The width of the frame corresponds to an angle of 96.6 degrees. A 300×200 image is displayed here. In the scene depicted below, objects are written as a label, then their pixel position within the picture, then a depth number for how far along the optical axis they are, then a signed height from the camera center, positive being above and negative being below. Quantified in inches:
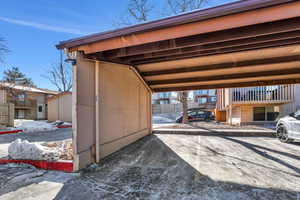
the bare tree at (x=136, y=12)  380.8 +260.3
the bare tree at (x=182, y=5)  380.4 +276.1
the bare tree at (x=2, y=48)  307.6 +123.9
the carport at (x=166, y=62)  85.8 +46.9
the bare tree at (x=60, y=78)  847.1 +145.9
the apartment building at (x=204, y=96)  1101.5 +37.2
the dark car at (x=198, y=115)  552.8 -61.6
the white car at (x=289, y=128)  175.0 -39.4
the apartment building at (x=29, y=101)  685.9 -1.7
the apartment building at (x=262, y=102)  339.0 -4.4
